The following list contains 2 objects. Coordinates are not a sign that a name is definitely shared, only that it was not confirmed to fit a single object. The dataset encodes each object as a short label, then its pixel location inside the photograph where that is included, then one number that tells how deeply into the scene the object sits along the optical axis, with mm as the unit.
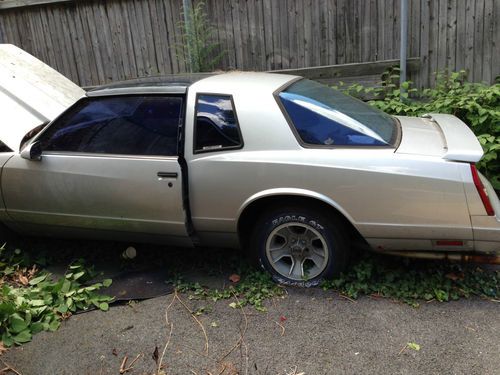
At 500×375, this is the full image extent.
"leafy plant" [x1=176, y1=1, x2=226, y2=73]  6629
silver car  3332
